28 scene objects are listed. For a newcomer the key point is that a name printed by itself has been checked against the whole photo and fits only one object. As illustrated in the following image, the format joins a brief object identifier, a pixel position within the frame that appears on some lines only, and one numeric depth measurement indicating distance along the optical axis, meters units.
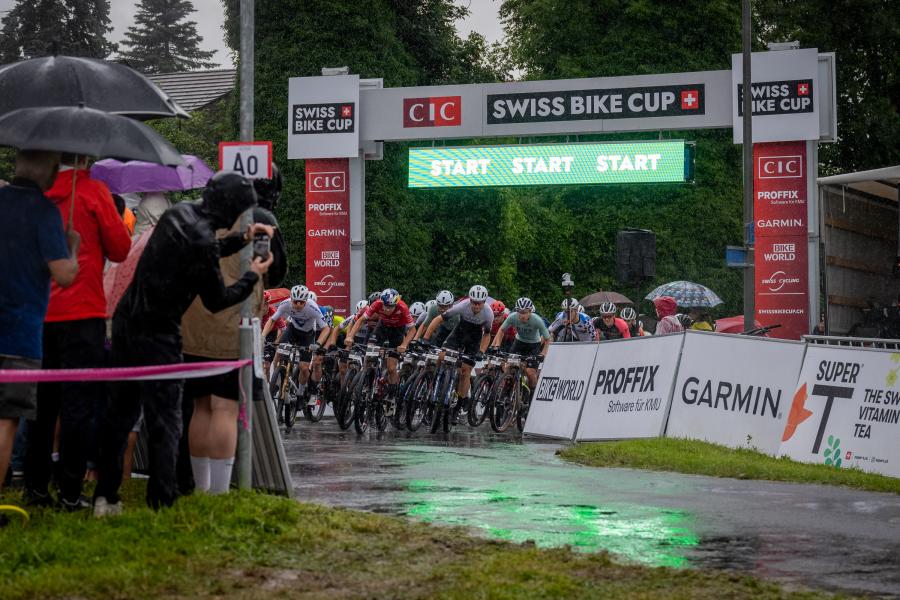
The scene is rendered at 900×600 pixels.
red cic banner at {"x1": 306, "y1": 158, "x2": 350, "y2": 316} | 31.31
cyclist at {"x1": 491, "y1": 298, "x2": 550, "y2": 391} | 21.31
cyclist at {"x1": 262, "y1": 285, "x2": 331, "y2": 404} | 21.34
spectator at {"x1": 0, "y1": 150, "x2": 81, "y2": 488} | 7.36
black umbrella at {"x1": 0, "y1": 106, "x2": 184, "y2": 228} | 7.59
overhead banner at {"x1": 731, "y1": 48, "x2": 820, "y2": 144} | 27.86
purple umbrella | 10.99
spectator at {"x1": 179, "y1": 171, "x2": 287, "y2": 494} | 8.46
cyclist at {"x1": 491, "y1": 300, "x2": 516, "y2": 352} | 23.81
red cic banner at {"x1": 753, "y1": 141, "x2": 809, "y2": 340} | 28.03
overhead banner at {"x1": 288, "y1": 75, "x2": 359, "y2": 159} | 30.94
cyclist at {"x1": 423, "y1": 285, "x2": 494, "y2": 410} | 20.53
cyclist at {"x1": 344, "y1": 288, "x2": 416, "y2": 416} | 20.70
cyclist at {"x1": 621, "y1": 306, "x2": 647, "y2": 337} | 28.44
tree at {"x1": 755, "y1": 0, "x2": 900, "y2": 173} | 48.69
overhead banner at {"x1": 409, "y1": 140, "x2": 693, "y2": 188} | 28.98
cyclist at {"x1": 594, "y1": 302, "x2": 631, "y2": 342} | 24.02
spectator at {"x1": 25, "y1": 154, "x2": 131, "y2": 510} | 7.96
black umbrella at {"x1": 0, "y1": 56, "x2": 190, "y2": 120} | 8.86
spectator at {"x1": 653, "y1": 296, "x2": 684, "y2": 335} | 23.47
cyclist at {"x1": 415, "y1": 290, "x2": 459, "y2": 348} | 20.80
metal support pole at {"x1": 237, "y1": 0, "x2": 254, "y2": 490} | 8.64
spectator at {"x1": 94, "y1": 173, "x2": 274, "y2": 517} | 7.79
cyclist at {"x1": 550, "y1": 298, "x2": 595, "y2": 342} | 22.72
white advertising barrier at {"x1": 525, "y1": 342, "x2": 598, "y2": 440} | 18.86
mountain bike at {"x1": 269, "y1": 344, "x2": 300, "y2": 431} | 20.80
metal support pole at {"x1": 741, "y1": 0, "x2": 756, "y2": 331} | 26.08
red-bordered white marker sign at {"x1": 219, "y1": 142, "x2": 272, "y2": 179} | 9.46
